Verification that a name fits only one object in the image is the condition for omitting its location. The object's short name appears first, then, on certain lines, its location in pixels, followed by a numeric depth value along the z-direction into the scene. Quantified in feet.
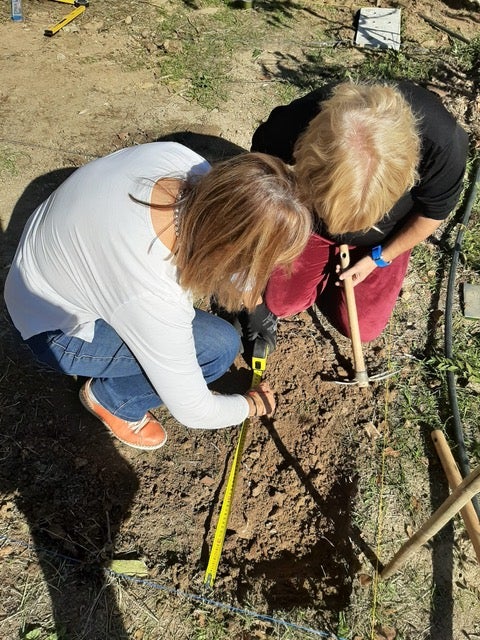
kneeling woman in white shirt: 4.77
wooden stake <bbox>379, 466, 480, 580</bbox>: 4.89
